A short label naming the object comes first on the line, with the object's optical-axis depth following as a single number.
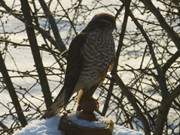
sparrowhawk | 4.11
